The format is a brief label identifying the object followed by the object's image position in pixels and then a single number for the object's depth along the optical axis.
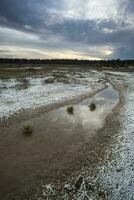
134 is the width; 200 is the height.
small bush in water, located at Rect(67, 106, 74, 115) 8.86
